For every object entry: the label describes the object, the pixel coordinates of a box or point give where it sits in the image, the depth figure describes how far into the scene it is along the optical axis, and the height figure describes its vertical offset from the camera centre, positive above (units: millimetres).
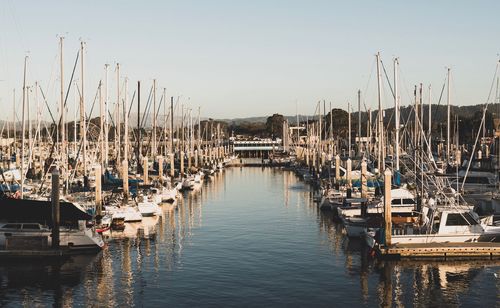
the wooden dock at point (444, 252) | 35844 -6882
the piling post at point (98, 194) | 47378 -4585
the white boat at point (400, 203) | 46688 -5440
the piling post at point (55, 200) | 36031 -3768
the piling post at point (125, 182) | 55650 -4376
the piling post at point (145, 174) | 70125 -4582
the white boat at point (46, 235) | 37625 -6078
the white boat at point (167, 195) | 69081 -6872
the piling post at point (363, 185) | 56500 -4927
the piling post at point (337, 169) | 75750 -4703
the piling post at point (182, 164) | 95175 -4904
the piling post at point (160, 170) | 75938 -4571
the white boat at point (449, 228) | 36969 -5787
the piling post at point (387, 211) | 36125 -4586
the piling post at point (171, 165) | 88438 -4604
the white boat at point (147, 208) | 56406 -6755
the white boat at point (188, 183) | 87688 -7105
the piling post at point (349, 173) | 62406 -4427
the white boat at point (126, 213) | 50656 -6507
